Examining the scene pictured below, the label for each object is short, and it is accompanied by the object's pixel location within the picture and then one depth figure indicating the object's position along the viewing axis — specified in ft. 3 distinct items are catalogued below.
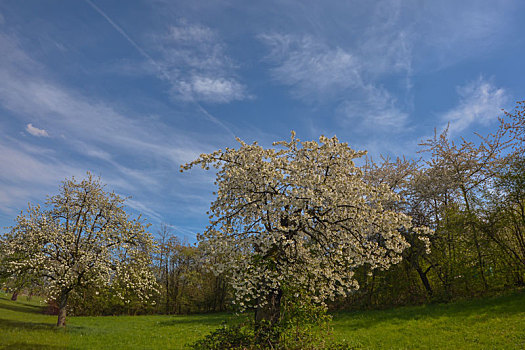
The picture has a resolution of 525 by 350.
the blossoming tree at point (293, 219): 34.94
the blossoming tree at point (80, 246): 59.41
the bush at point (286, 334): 31.55
